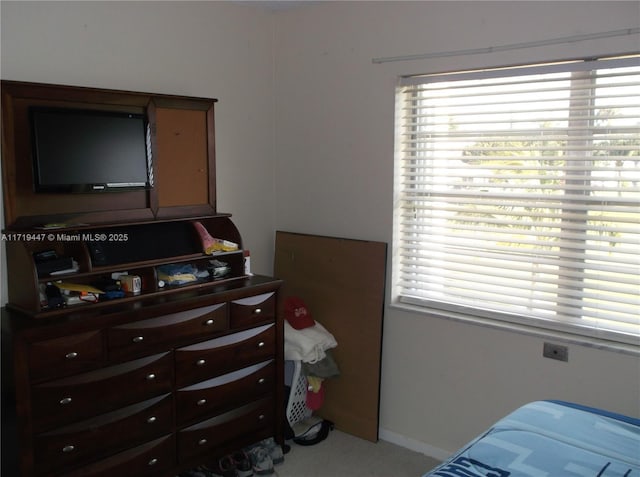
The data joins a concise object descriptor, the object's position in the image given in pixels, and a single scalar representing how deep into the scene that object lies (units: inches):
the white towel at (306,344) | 125.3
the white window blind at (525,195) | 99.3
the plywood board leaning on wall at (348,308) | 128.2
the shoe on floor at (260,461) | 114.3
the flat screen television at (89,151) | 94.6
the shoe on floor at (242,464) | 112.5
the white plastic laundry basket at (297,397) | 127.7
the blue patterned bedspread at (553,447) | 66.8
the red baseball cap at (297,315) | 129.7
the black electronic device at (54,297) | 91.9
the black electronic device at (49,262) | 91.5
